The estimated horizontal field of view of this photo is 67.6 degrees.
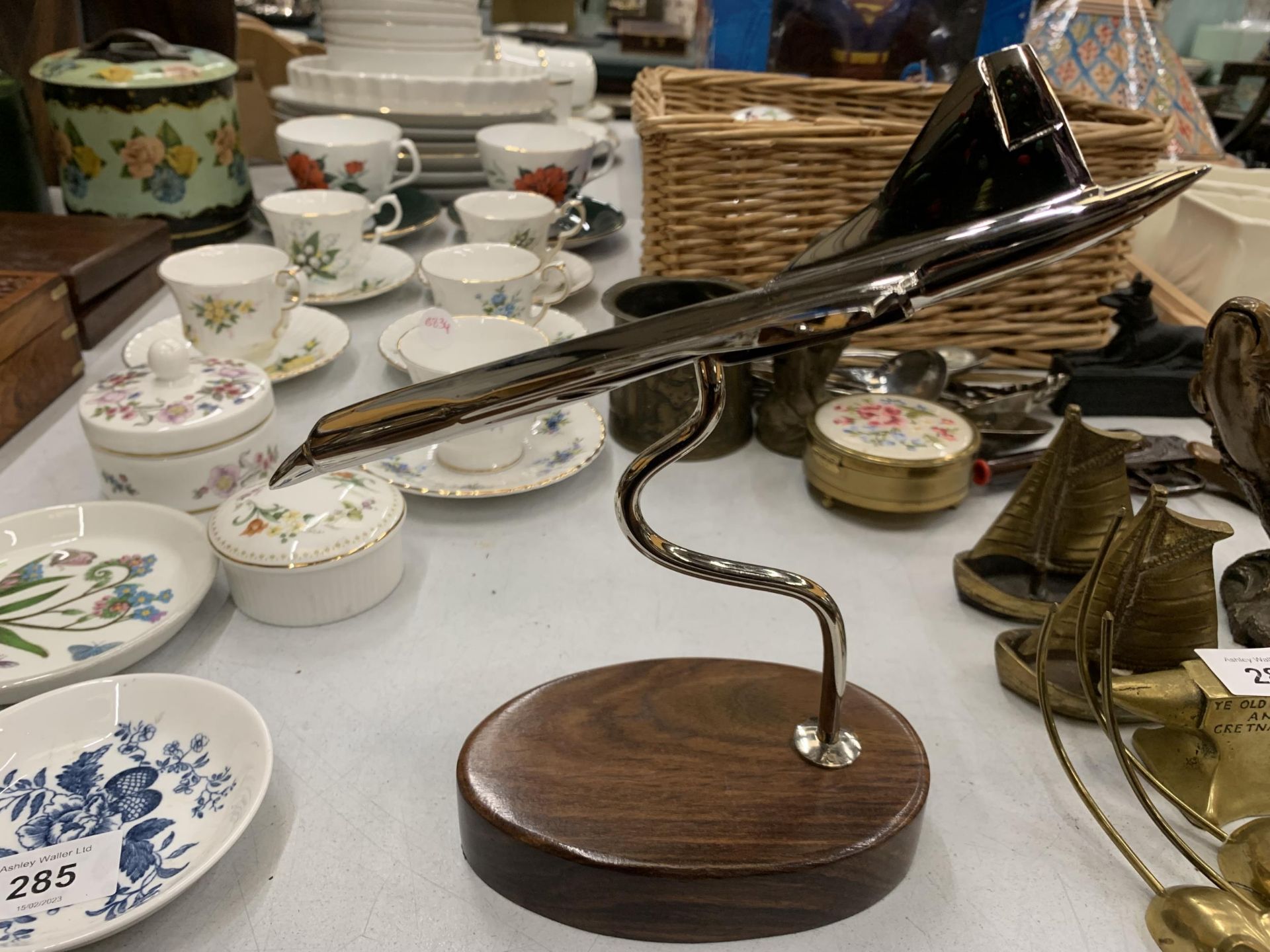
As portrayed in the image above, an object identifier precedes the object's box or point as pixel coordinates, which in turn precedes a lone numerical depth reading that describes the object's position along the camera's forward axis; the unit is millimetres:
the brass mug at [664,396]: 752
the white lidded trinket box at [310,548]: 573
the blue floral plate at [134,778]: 421
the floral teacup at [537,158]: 1111
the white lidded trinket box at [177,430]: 633
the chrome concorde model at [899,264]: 335
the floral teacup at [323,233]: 964
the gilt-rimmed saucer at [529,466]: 695
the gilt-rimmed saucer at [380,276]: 1000
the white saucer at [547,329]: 877
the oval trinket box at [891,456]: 681
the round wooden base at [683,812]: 422
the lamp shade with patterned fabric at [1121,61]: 1249
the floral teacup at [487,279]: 835
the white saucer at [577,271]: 1064
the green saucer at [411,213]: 1163
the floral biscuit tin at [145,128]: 984
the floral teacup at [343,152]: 1075
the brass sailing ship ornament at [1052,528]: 581
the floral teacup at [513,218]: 987
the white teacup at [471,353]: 708
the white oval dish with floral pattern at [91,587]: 531
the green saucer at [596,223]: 1171
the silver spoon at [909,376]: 831
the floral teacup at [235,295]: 795
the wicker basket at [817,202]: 804
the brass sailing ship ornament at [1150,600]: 495
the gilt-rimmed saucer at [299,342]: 845
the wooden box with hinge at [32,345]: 766
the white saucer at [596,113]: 1750
